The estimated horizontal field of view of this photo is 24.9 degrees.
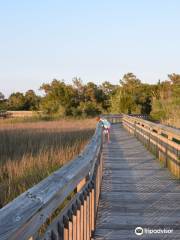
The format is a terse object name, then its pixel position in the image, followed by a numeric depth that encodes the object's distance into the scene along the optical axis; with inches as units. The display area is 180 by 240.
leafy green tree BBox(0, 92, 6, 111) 3102.9
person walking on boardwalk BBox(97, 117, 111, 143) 674.3
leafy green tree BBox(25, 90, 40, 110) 3161.9
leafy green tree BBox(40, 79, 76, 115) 2078.6
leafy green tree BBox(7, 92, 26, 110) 3161.9
